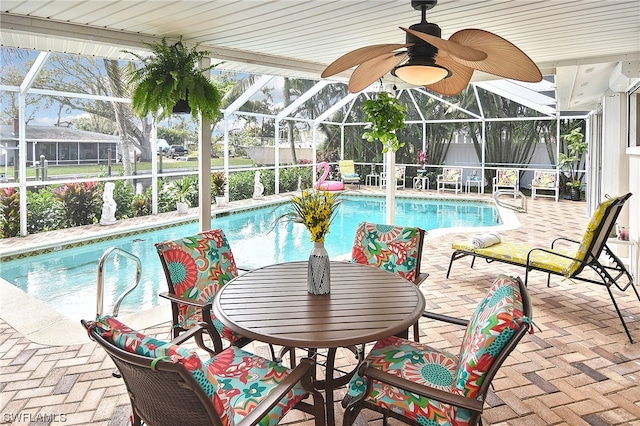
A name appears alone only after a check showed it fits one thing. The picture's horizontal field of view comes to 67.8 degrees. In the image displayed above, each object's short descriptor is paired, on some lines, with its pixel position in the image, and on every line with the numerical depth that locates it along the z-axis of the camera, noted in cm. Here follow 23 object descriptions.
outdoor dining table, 202
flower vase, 251
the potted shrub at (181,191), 1010
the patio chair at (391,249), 319
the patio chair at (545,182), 1227
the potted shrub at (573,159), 1223
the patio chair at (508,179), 1280
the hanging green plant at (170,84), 370
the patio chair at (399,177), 1479
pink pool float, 1407
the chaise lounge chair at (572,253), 376
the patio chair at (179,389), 146
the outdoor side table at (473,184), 1400
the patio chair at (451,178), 1397
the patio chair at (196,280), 266
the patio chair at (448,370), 171
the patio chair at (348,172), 1480
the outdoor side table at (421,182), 1459
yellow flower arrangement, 248
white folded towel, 487
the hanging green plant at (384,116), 524
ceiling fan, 222
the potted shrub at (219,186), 1101
